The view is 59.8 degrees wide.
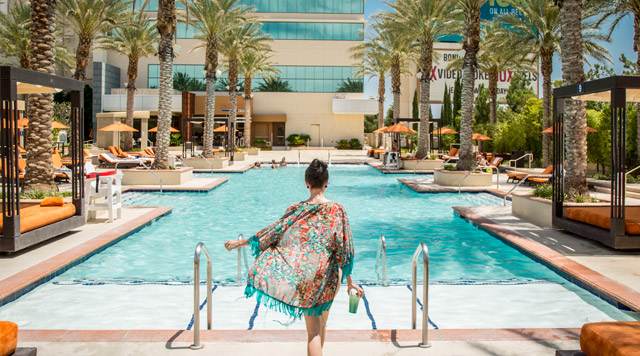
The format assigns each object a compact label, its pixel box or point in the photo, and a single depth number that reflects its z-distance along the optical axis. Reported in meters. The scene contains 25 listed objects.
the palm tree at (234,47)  41.12
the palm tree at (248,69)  50.12
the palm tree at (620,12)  20.52
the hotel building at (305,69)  65.44
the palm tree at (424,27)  30.22
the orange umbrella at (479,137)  34.84
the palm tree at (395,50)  41.96
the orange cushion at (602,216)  8.84
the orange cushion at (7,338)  3.65
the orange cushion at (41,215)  8.88
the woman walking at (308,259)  3.89
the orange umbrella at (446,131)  40.41
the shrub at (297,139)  65.12
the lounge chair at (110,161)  25.08
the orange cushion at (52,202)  10.34
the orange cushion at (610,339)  3.51
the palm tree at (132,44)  40.94
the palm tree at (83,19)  31.66
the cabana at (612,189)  8.75
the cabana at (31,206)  8.35
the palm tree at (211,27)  31.23
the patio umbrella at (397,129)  32.34
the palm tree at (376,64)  48.09
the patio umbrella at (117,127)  33.82
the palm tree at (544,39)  27.56
